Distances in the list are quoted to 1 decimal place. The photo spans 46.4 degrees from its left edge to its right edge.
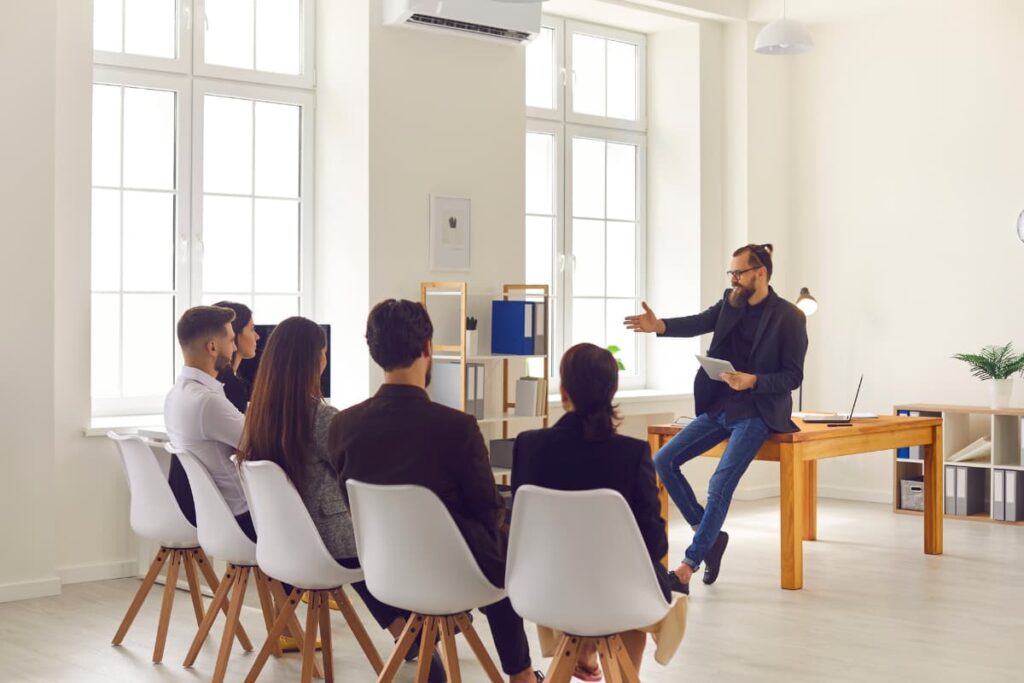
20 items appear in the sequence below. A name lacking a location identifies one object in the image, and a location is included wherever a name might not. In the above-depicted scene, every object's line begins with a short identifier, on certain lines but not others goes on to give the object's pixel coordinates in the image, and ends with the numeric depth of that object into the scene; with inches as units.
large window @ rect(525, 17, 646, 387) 305.0
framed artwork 257.0
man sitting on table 203.6
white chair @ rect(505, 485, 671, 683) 112.1
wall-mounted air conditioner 243.9
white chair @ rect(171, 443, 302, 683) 149.9
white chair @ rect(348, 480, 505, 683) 120.5
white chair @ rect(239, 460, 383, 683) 135.2
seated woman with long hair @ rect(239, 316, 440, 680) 140.3
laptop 229.1
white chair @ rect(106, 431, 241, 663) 162.9
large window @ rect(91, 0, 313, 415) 234.8
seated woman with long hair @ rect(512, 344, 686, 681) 120.0
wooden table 205.8
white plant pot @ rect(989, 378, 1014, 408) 277.6
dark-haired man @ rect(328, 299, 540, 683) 125.6
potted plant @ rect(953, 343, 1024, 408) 276.7
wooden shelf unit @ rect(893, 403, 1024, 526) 277.0
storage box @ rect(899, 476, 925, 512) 291.1
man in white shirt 157.0
